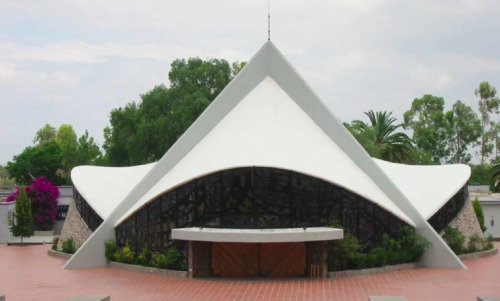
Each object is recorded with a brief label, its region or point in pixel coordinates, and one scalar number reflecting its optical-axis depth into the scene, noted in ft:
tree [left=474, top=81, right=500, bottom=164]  190.29
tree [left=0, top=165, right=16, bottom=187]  252.19
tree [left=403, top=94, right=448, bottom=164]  185.16
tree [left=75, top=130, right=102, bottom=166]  173.27
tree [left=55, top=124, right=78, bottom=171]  174.42
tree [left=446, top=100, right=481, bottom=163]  185.68
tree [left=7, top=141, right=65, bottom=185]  212.43
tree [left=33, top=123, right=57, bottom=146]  294.87
